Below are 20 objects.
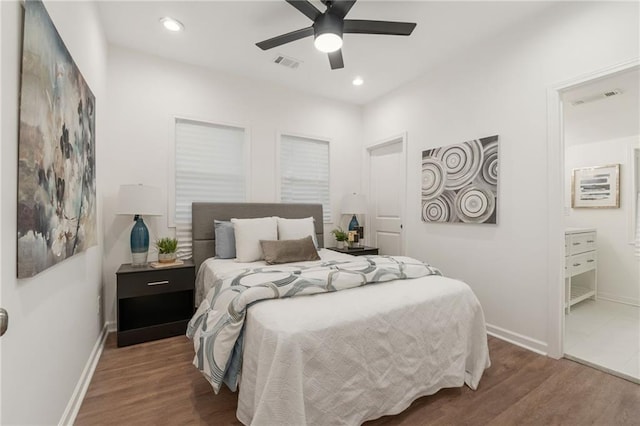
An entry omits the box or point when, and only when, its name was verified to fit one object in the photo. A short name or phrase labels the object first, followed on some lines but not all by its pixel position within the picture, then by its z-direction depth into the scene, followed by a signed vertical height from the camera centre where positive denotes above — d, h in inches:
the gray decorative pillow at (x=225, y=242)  121.9 -12.0
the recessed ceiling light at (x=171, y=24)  102.1 +67.8
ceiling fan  80.7 +55.4
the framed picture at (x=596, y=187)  148.8 +15.1
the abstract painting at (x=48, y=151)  42.2 +10.9
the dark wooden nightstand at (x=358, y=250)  151.0 -19.2
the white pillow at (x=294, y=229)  127.9 -6.7
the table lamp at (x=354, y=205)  161.3 +5.1
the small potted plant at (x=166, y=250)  113.6 -14.6
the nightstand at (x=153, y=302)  100.7 -35.6
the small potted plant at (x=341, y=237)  158.8 -12.6
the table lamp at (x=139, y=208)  104.2 +1.9
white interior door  155.8 +11.0
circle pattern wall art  111.5 +13.5
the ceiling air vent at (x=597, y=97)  111.4 +47.4
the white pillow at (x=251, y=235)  116.2 -8.9
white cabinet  129.4 -23.2
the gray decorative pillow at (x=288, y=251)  112.3 -14.5
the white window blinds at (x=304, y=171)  157.4 +23.8
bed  52.6 -29.1
